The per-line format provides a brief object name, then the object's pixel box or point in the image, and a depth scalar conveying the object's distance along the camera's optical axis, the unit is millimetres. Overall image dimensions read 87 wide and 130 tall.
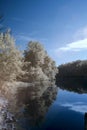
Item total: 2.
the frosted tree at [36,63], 30169
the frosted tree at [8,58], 17987
